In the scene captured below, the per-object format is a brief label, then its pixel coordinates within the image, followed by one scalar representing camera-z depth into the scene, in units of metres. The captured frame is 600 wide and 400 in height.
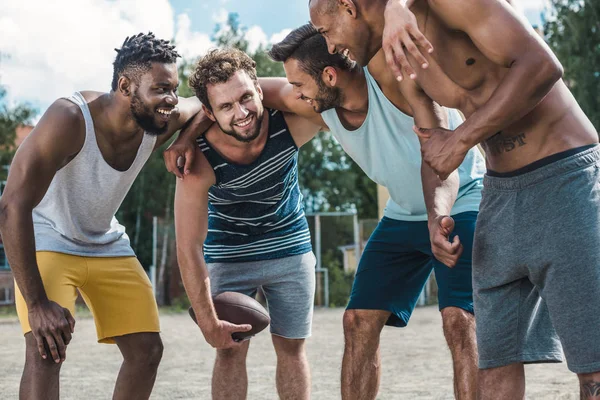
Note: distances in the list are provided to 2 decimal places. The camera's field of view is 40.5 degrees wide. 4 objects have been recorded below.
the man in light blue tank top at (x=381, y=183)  4.13
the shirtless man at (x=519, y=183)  2.72
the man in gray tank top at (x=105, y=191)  4.16
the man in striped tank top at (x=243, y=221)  4.51
